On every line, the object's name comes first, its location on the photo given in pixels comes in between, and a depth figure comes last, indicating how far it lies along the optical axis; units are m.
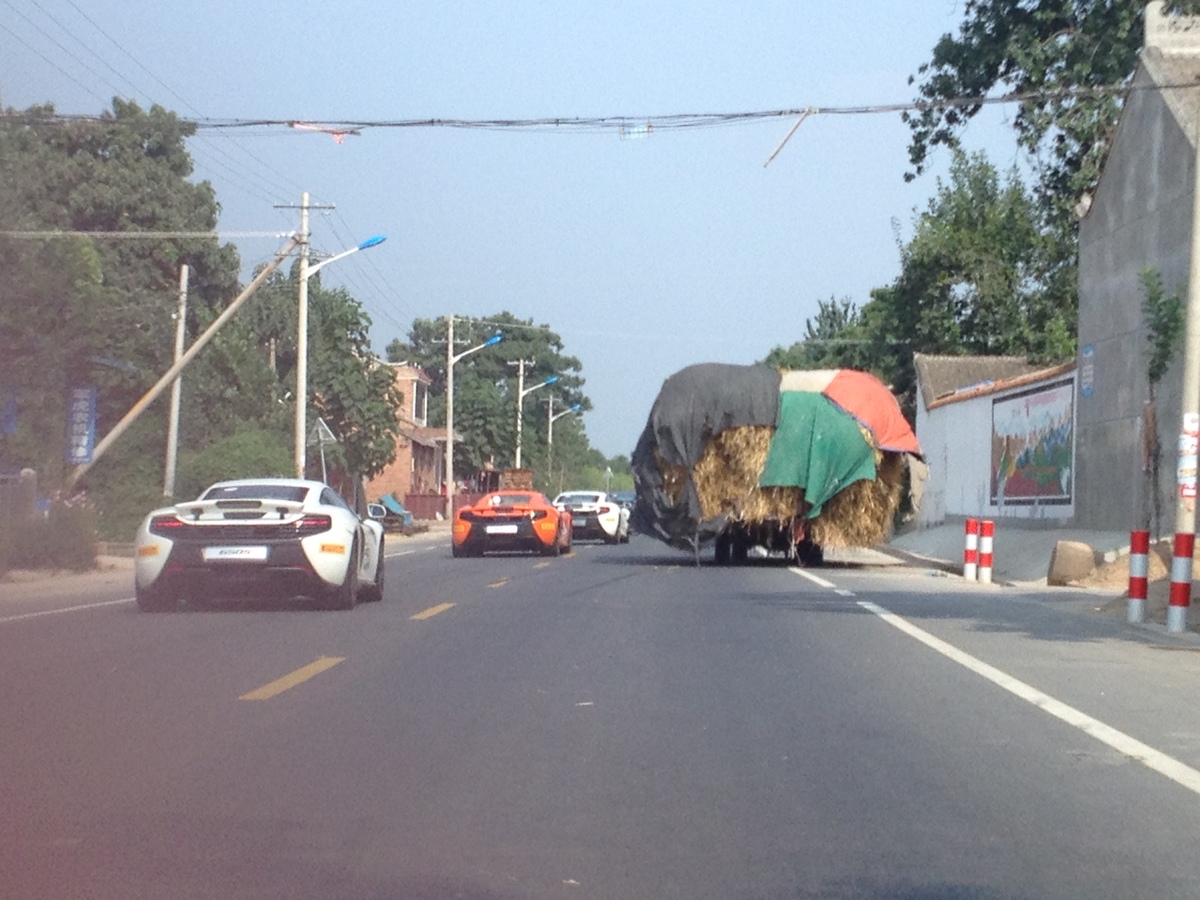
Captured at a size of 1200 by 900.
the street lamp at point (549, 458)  101.12
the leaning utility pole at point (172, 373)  32.47
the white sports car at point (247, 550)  15.74
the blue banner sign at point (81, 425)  31.86
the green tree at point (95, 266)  28.50
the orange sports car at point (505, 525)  31.16
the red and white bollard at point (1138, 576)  16.97
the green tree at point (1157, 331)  24.09
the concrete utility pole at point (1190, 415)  17.05
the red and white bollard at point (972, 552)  26.67
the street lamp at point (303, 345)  39.28
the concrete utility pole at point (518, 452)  92.06
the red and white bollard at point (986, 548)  26.17
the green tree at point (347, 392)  52.47
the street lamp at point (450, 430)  61.62
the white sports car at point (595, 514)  41.94
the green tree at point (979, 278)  53.38
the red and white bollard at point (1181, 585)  15.95
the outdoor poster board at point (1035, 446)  31.17
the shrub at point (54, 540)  23.44
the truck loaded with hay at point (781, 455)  27.05
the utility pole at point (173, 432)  38.72
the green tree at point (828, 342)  75.76
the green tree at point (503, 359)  129.62
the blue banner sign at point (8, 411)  28.99
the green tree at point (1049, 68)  35.25
